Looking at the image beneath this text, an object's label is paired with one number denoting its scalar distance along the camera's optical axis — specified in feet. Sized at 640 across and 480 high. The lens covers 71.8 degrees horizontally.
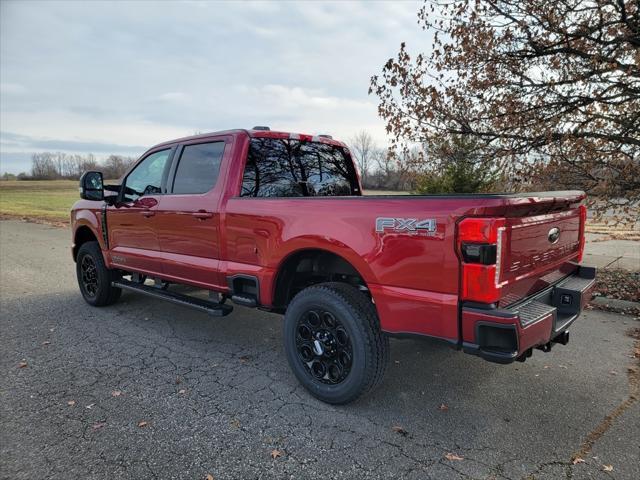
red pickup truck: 8.29
